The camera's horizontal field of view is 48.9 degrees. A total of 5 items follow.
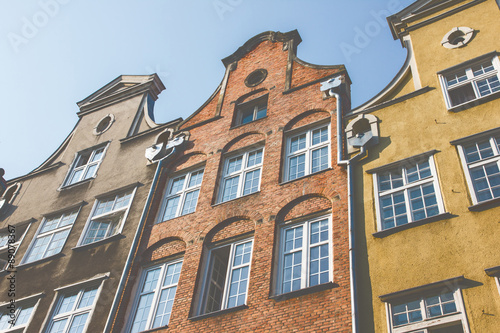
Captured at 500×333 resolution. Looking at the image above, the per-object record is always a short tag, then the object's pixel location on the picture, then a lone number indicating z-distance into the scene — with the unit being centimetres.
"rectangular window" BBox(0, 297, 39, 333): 1698
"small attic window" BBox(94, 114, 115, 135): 2422
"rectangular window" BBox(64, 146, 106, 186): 2211
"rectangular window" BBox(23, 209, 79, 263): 1931
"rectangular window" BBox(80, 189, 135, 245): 1865
